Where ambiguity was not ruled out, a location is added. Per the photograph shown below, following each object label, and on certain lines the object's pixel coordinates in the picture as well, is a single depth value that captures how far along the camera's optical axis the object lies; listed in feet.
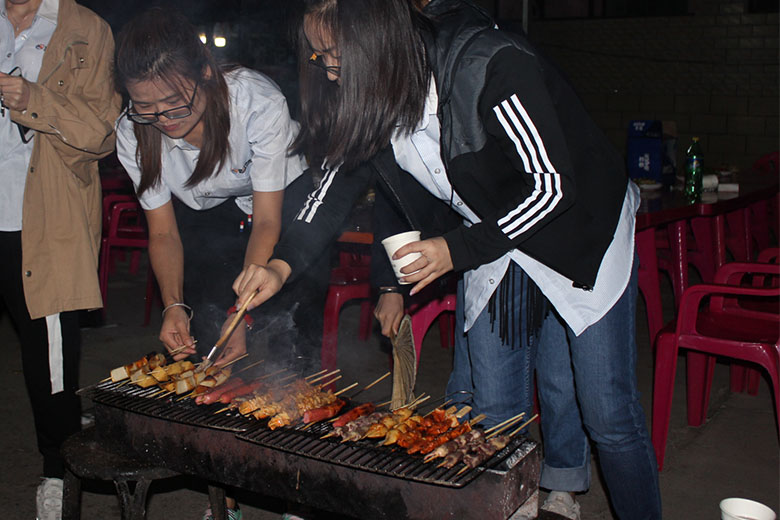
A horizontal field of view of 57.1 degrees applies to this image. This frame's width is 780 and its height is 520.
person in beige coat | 10.59
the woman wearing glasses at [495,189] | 7.00
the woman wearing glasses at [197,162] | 9.11
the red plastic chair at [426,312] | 15.20
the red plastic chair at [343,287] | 15.53
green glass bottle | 18.07
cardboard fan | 8.84
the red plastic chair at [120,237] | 22.76
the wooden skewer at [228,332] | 8.36
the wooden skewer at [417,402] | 8.36
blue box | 20.43
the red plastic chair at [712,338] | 12.42
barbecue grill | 6.74
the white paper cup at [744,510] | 8.38
